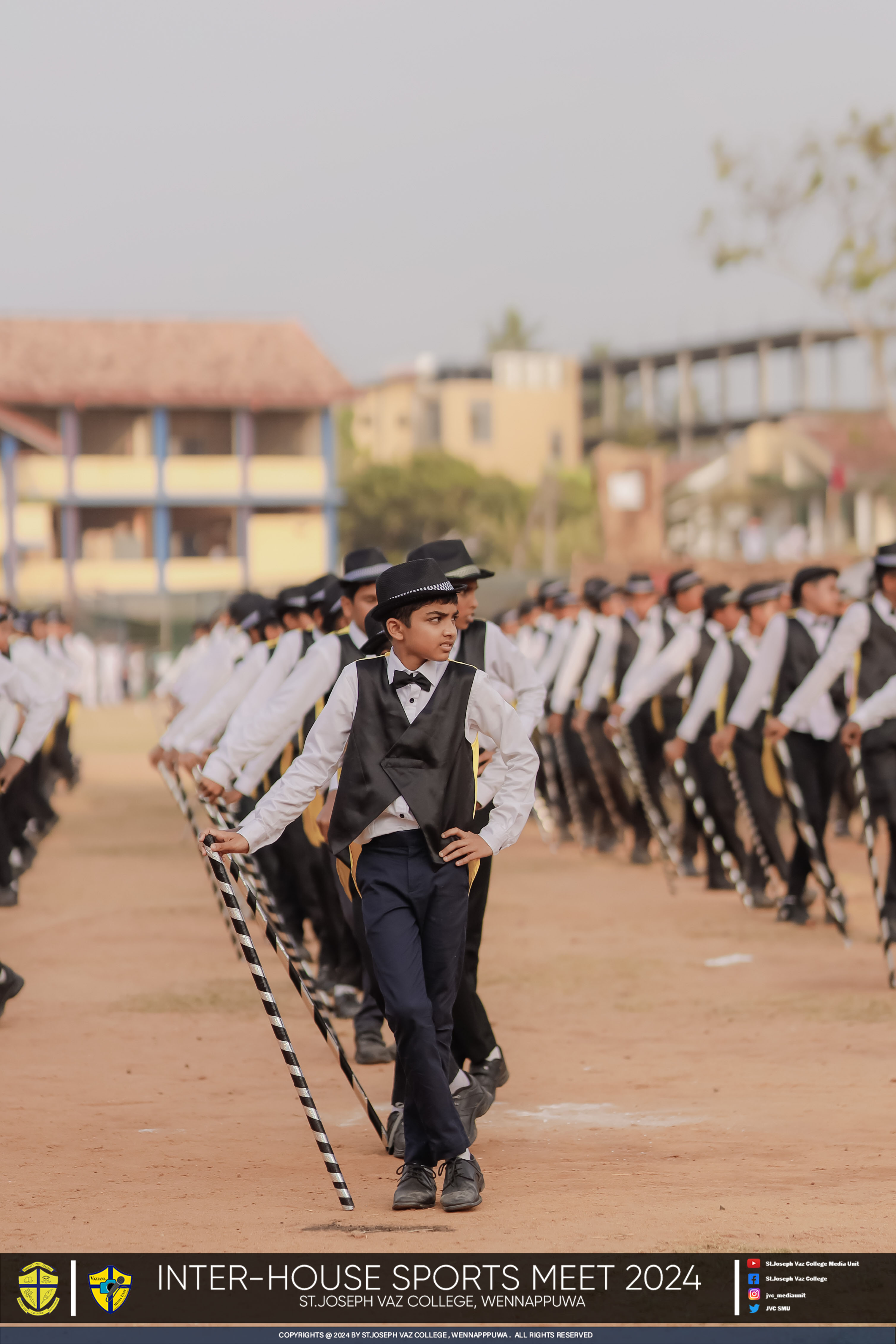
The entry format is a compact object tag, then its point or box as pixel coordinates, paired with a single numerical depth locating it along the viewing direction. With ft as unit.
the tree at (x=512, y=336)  313.12
